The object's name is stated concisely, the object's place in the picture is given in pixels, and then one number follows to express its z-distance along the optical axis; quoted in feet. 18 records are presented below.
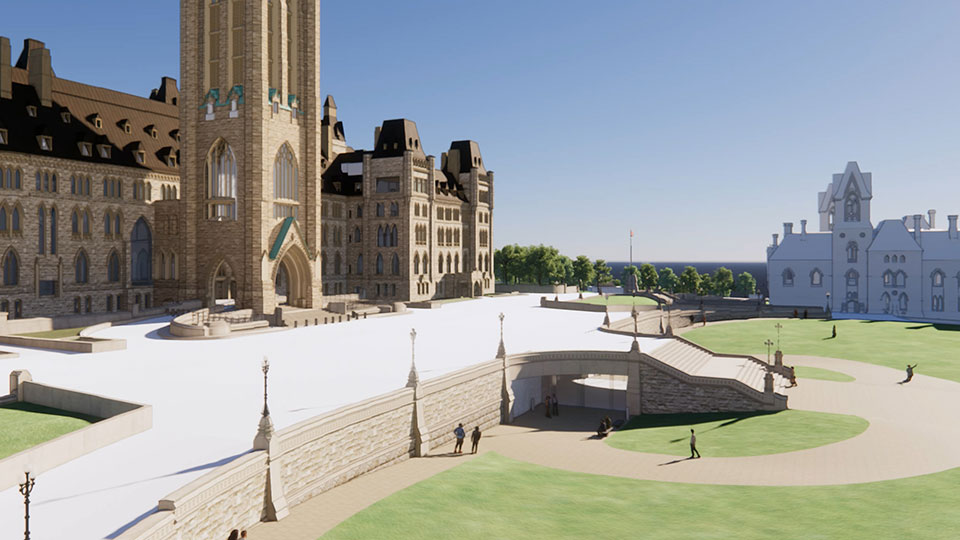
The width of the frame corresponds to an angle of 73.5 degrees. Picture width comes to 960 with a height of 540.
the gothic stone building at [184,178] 181.16
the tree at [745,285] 466.70
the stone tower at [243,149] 182.70
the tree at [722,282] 436.76
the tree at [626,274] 535.52
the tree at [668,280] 491.92
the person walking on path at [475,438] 98.86
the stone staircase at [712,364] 135.64
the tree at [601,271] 504.84
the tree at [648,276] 474.49
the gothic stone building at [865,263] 283.18
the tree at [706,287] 442.91
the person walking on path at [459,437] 97.08
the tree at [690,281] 436.76
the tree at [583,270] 469.98
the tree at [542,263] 415.23
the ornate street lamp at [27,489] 42.45
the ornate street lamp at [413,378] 92.19
